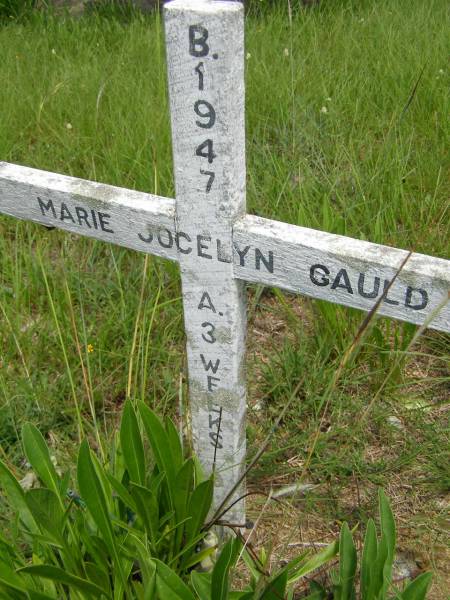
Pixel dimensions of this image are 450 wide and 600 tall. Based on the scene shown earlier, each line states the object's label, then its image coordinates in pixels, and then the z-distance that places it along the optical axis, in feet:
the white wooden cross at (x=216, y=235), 3.76
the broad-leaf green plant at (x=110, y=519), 4.26
